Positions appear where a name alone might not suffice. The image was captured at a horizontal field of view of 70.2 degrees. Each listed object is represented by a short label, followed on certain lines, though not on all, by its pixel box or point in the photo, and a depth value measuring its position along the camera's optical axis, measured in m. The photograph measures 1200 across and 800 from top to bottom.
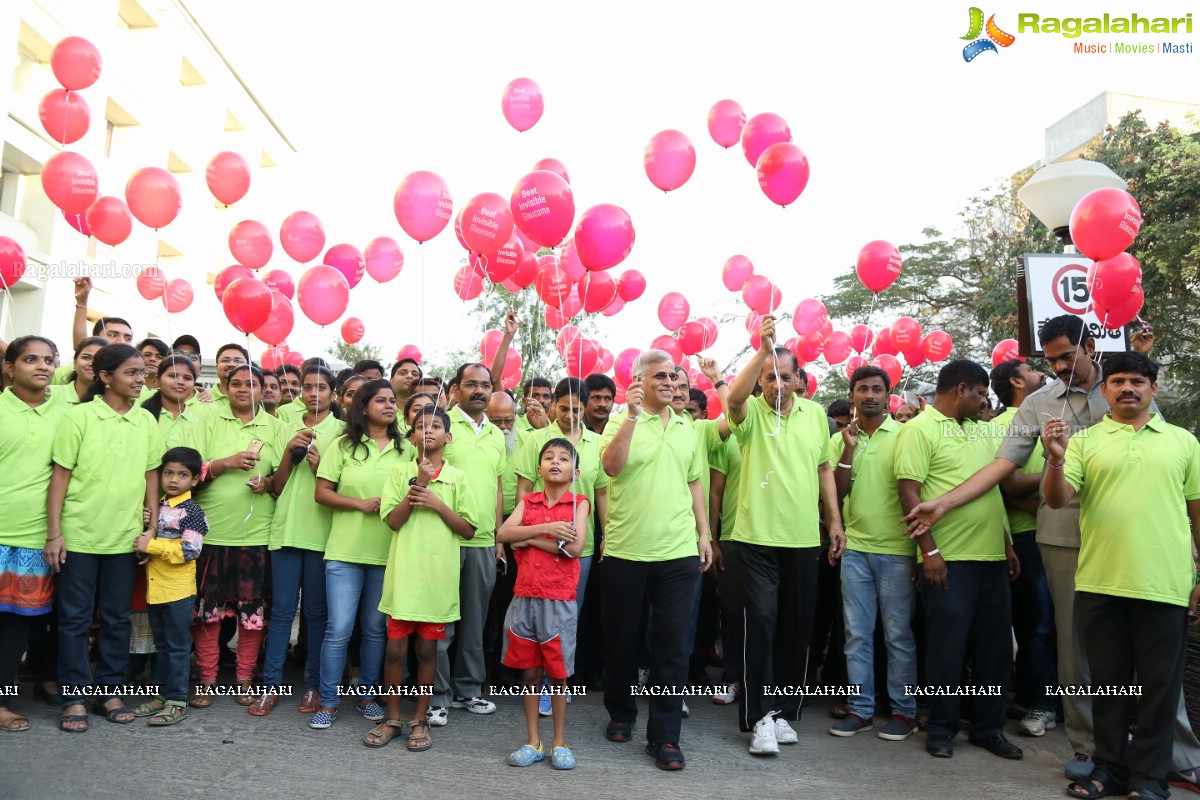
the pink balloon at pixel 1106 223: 4.72
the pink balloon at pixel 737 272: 9.29
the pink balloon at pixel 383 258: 7.49
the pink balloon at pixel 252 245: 7.10
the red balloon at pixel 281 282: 8.39
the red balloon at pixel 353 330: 9.62
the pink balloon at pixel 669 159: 6.50
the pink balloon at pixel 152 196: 6.48
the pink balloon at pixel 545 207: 5.14
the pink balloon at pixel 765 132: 6.43
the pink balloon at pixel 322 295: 6.29
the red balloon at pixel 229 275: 6.80
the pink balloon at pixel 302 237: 7.17
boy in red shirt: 4.13
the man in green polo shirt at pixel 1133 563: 3.82
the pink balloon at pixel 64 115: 6.92
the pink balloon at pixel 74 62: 6.89
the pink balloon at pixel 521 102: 6.64
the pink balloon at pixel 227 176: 7.18
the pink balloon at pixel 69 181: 6.45
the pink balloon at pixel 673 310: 9.64
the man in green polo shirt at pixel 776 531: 4.48
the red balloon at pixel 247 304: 5.57
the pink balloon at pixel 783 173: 5.80
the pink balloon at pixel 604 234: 5.10
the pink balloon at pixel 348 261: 7.18
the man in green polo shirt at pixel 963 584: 4.46
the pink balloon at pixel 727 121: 7.14
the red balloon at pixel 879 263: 7.53
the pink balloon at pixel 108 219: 6.87
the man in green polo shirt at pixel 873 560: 4.79
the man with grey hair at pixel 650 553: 4.29
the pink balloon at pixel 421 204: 5.72
